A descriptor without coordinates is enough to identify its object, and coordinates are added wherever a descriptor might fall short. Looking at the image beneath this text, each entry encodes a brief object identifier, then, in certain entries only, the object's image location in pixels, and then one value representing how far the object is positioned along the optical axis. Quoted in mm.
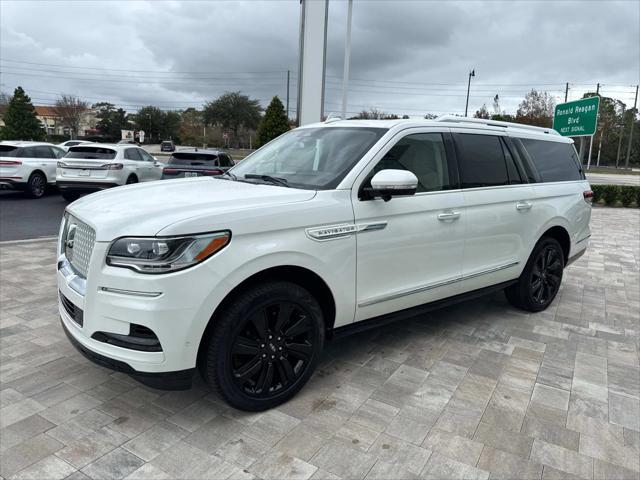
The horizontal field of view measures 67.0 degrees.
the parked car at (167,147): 53606
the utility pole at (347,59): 11797
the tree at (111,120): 78812
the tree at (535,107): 55625
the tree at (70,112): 70188
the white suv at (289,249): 2551
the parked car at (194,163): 11195
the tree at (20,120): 46719
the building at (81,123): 75381
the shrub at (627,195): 17875
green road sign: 15797
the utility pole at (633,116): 65950
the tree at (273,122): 31000
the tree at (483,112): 58822
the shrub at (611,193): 18078
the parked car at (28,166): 13609
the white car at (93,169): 12289
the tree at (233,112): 70000
